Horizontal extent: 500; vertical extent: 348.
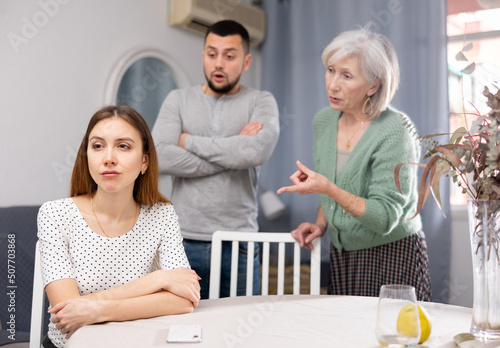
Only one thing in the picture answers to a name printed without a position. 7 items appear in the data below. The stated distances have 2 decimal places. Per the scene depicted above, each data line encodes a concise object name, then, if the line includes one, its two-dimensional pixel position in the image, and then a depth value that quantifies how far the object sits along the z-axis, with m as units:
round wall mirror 2.79
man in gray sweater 1.99
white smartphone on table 1.01
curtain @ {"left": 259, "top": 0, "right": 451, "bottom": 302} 3.06
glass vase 1.03
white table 1.03
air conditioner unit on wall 3.10
